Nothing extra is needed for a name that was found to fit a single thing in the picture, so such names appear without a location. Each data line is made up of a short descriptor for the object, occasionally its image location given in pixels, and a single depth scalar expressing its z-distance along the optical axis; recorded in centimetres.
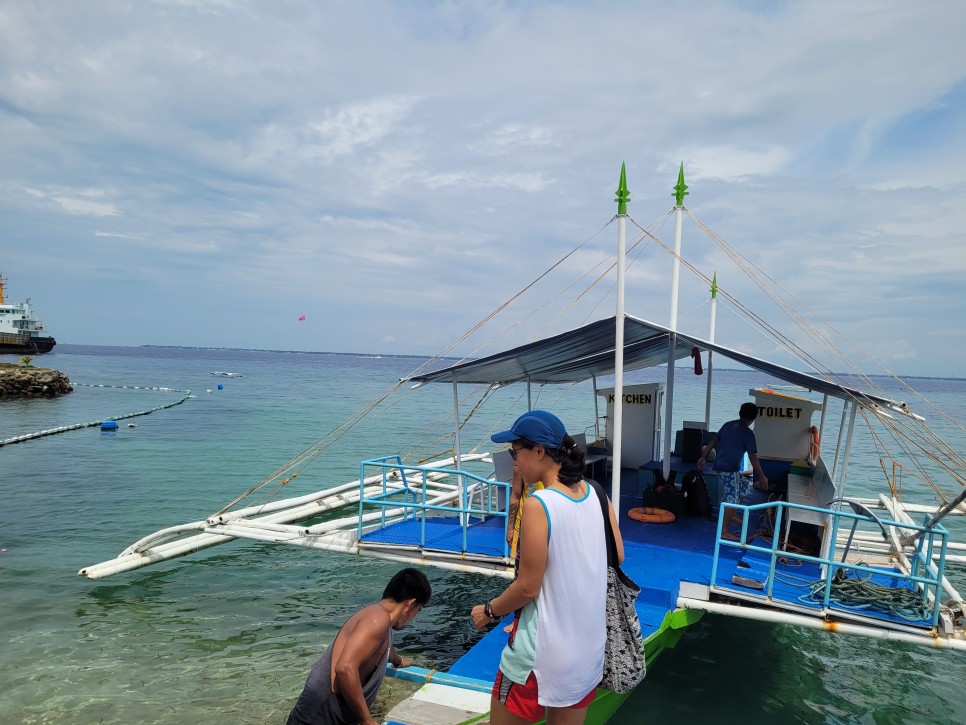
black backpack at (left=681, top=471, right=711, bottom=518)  1019
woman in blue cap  274
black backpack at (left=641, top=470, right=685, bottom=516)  1007
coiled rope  607
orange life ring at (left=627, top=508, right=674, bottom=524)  969
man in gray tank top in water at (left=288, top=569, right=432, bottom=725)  465
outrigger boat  606
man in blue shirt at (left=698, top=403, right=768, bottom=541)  966
